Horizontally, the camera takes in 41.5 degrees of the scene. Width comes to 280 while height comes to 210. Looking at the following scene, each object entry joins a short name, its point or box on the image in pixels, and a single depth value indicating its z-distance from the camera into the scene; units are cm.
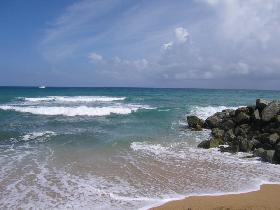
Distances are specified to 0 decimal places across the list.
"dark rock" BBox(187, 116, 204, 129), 2139
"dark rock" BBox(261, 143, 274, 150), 1459
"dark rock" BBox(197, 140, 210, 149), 1554
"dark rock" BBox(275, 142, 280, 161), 1281
